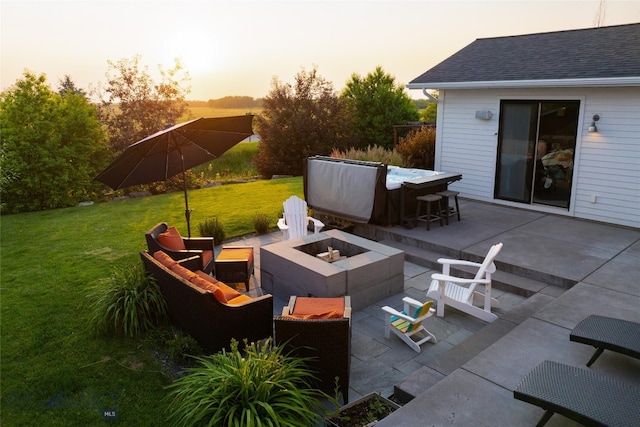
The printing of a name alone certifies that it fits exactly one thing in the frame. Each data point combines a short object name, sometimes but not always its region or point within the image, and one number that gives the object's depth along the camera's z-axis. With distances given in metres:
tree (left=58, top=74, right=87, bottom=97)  19.27
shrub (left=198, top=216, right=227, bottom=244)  7.74
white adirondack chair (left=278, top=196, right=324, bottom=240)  6.96
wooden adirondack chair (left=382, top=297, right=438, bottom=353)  4.32
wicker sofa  3.89
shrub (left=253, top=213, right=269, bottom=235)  8.23
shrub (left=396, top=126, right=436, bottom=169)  11.55
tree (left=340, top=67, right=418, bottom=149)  19.32
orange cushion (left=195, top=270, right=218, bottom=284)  5.05
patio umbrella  5.51
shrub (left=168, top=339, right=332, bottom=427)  2.84
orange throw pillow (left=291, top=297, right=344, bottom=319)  3.91
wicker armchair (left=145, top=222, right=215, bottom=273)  5.40
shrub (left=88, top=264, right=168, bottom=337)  4.63
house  7.65
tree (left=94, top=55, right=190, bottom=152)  14.22
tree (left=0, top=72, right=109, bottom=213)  10.59
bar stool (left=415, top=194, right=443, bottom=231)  7.59
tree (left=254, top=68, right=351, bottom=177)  16.92
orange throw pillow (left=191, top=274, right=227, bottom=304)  3.91
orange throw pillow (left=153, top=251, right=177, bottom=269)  4.69
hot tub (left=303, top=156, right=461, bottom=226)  7.61
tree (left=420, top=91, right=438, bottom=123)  24.45
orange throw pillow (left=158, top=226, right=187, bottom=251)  5.57
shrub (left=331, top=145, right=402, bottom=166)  10.41
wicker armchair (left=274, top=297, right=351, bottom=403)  3.46
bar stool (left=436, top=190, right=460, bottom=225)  7.95
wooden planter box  3.17
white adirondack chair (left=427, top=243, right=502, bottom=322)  4.82
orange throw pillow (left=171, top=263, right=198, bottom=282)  4.39
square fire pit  4.96
